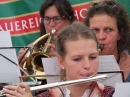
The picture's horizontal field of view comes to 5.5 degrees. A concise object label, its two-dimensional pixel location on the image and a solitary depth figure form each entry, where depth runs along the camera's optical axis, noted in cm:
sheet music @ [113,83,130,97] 654
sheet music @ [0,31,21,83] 702
